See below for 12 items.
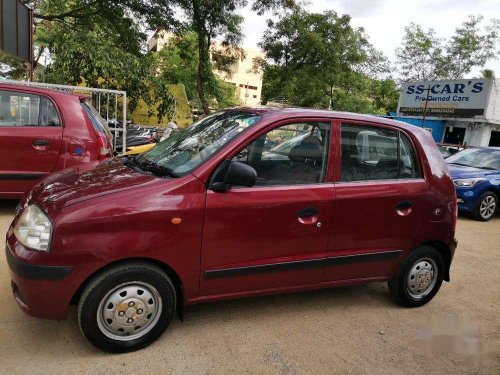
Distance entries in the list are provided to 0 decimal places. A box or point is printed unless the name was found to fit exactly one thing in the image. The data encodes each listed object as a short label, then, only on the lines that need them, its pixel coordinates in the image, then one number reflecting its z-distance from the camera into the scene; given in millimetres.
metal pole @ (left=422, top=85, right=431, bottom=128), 24228
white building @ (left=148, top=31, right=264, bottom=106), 75781
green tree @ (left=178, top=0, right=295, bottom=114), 14969
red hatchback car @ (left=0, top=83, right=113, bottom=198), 5168
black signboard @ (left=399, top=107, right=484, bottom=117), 22694
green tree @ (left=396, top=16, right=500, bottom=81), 31953
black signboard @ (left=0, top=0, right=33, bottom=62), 8289
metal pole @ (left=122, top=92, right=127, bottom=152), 7332
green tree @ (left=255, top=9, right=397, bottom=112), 21125
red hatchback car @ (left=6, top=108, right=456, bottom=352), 2547
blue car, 8117
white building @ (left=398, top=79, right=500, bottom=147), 22219
